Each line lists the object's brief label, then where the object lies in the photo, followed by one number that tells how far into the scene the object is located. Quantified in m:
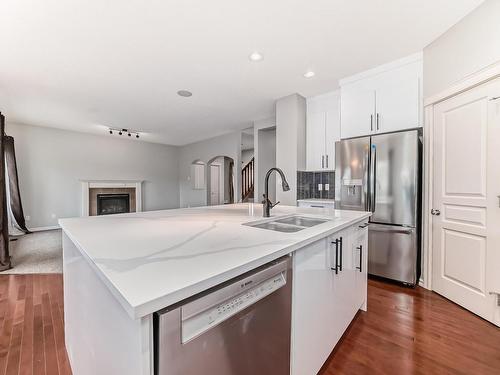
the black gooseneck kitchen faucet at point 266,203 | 1.71
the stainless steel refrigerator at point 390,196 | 2.52
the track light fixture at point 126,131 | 6.07
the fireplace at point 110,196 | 6.42
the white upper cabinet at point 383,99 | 2.68
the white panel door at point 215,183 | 8.77
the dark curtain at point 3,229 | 3.14
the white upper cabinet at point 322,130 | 3.66
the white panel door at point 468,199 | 1.90
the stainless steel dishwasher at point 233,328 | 0.56
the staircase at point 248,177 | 8.91
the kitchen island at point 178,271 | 0.58
